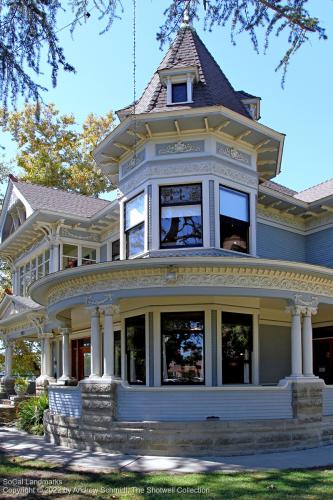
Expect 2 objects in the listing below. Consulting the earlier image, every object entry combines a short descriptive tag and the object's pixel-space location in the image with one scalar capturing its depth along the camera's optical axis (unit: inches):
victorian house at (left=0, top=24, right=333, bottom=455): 489.4
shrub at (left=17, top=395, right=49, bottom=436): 649.6
